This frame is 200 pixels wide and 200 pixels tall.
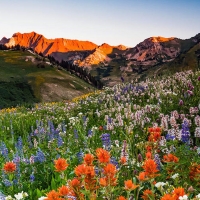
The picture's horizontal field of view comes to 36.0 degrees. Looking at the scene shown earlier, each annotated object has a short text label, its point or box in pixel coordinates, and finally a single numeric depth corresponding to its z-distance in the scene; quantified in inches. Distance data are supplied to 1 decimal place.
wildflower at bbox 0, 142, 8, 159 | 218.0
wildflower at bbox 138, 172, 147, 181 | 89.7
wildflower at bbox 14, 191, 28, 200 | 108.3
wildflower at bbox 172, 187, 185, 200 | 75.0
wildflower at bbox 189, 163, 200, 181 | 124.9
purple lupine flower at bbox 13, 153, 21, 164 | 190.7
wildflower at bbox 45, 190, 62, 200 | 82.5
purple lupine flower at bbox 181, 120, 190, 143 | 165.0
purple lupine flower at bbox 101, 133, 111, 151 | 176.0
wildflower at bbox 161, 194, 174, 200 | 69.8
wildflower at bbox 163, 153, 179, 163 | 119.6
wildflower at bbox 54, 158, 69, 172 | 98.6
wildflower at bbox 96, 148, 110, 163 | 93.2
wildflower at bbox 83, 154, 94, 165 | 95.4
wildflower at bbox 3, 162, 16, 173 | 123.3
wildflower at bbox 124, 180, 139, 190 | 82.1
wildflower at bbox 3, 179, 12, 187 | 167.6
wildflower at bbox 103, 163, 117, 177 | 86.8
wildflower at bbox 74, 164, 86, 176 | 86.1
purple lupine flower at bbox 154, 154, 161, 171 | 142.6
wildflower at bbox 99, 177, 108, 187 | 82.6
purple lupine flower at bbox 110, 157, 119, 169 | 146.6
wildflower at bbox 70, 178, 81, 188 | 88.8
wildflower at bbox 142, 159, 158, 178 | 88.3
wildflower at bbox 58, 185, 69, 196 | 86.2
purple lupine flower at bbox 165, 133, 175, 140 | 170.6
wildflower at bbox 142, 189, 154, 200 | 91.0
